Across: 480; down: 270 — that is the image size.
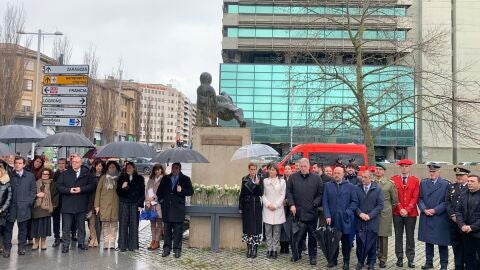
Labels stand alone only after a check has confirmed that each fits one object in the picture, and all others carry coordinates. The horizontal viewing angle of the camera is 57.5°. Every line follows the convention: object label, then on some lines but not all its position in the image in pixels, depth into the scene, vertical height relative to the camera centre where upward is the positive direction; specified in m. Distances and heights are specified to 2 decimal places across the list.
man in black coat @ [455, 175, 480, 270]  6.98 -0.95
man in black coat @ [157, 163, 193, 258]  8.44 -0.96
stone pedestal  11.16 +0.02
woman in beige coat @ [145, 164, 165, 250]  8.85 -0.95
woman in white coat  8.30 -0.90
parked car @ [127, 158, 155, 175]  33.56 -0.97
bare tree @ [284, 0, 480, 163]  16.77 +3.31
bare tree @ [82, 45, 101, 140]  37.94 +4.44
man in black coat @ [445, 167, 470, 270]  7.39 -1.06
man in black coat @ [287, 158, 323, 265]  8.08 -0.76
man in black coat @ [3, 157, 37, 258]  7.95 -0.92
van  21.44 +0.19
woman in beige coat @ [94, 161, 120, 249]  8.62 -1.00
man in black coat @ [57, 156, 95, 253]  8.45 -0.81
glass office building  57.19 +10.84
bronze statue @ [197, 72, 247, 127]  11.49 +1.26
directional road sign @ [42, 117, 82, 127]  11.31 +0.78
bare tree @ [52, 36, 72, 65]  34.62 +8.01
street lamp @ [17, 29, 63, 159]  20.35 +5.45
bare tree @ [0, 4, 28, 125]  26.95 +5.10
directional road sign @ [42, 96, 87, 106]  11.32 +1.34
